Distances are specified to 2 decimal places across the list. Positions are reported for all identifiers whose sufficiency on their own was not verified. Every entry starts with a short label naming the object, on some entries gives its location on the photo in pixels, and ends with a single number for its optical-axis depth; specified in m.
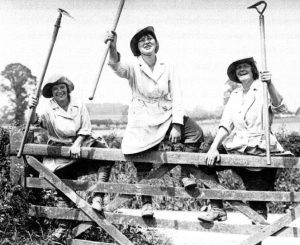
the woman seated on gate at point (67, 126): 5.41
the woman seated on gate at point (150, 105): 5.04
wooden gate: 4.88
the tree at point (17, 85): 27.81
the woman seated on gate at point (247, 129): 4.86
